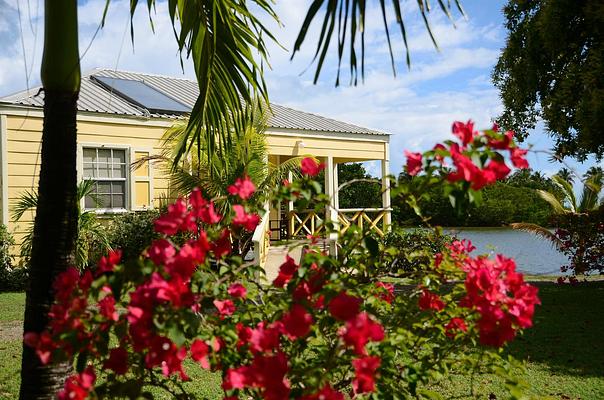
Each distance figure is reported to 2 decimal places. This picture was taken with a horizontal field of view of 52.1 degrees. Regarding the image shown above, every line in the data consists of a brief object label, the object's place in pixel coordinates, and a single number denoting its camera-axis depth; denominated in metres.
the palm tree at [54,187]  3.01
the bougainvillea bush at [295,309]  2.03
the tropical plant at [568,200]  13.12
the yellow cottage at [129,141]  11.95
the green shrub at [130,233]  12.52
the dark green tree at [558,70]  9.73
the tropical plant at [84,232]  11.01
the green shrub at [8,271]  11.62
